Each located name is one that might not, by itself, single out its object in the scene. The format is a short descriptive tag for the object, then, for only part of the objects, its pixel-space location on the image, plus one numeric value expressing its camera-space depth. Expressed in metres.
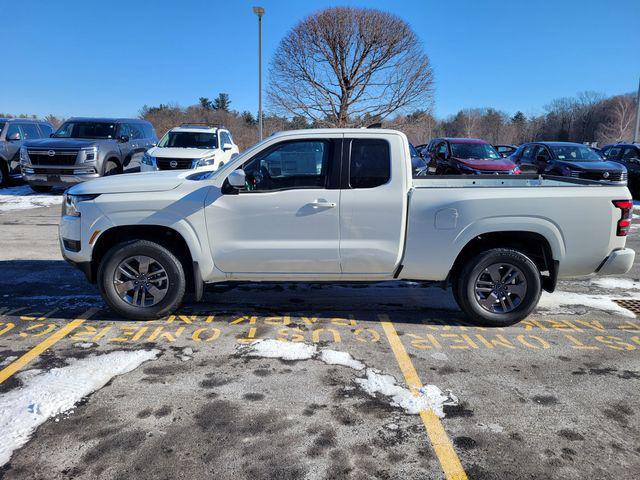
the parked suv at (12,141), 14.35
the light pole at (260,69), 22.27
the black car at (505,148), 18.33
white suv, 12.58
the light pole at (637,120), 22.54
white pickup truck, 4.47
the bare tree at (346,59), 30.78
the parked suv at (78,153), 12.63
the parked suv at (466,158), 14.13
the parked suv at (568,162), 13.80
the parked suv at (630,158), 15.45
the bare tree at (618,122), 67.25
